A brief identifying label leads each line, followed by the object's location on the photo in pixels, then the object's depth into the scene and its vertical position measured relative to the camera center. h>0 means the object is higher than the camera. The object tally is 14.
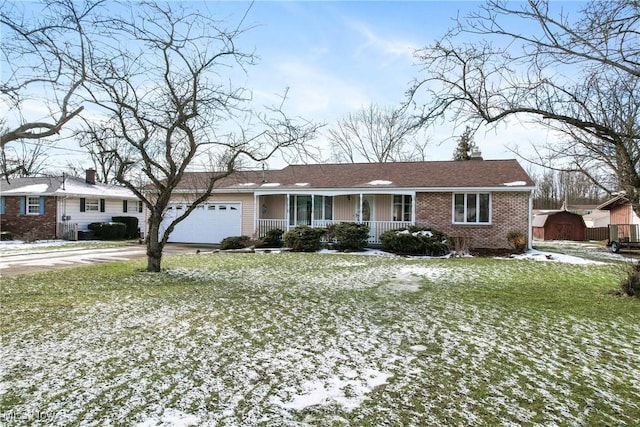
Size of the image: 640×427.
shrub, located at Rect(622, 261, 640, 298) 7.88 -1.24
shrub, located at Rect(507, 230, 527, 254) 16.00 -0.78
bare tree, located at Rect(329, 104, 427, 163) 37.31 +7.99
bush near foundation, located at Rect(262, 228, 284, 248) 18.31 -0.93
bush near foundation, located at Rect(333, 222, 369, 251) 16.91 -0.69
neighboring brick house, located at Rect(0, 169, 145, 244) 23.11 +0.42
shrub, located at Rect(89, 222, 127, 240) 24.06 -0.86
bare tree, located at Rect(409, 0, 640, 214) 5.57 +2.37
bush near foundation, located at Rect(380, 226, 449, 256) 15.52 -0.86
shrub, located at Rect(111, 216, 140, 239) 26.23 -0.52
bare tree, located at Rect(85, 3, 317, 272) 9.57 +2.46
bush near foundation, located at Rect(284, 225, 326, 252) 16.89 -0.85
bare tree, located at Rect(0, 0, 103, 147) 4.69 +2.41
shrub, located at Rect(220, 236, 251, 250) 17.95 -1.15
